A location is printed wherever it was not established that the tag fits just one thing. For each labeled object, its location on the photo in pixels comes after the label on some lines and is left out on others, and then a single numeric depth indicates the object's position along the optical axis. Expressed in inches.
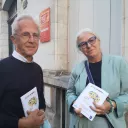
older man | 39.0
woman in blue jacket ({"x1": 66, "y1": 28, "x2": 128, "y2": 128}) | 48.9
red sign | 120.2
